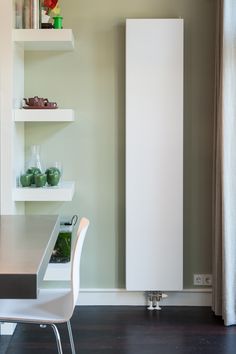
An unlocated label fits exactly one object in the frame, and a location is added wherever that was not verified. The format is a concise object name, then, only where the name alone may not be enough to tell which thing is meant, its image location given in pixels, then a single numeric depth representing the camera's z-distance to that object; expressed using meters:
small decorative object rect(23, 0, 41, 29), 3.30
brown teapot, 3.37
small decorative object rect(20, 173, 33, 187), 3.36
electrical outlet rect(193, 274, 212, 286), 3.72
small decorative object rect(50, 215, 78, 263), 3.51
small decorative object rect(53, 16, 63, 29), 3.36
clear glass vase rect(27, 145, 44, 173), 3.63
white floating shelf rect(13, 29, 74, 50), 3.25
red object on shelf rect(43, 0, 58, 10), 3.37
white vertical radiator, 3.50
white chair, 2.13
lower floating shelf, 3.27
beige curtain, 3.24
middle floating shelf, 3.31
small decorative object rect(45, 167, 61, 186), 3.39
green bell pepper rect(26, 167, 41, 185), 3.41
